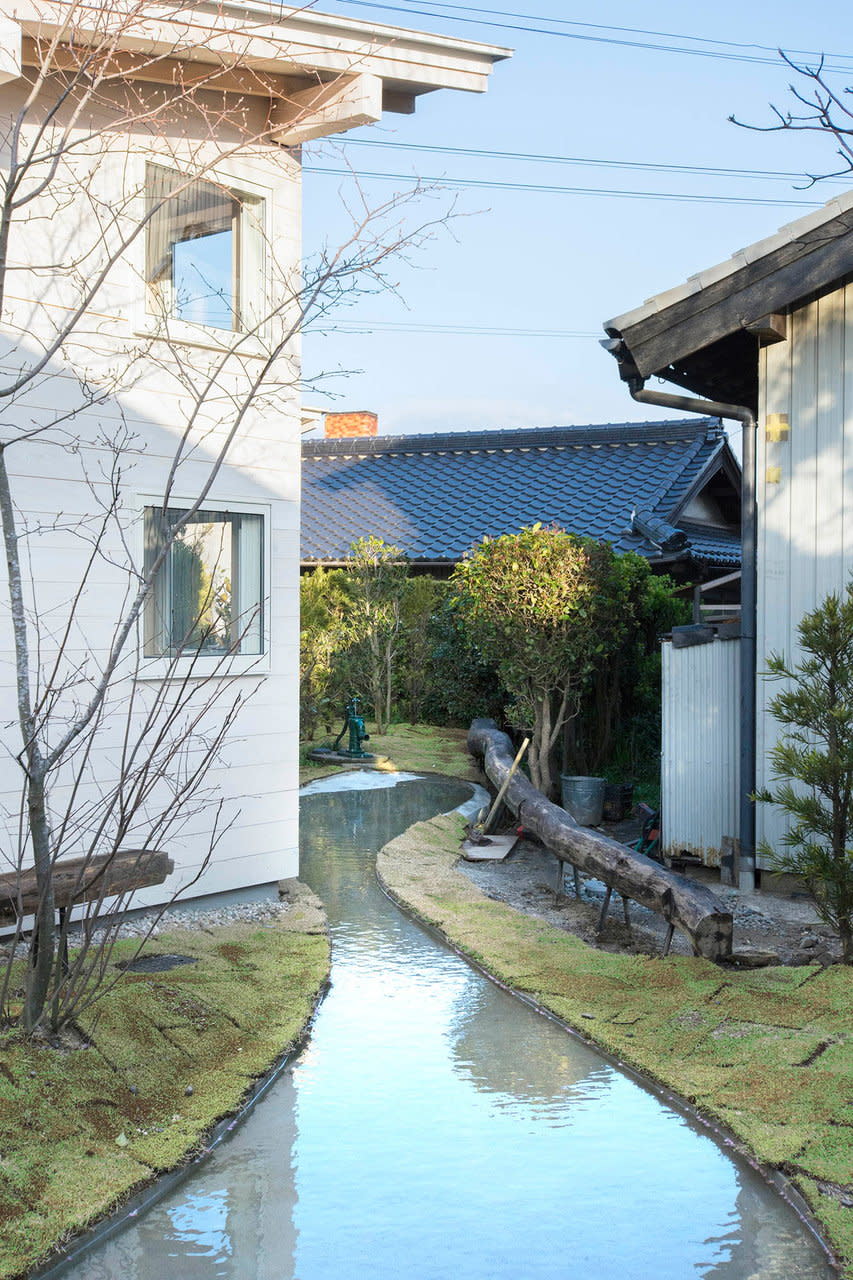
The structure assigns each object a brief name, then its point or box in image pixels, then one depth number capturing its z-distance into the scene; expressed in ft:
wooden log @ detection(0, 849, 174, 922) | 16.51
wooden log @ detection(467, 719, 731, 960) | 21.61
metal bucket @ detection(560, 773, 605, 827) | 39.29
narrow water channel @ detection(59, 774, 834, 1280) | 12.16
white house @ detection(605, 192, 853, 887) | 26.32
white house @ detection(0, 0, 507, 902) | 21.85
